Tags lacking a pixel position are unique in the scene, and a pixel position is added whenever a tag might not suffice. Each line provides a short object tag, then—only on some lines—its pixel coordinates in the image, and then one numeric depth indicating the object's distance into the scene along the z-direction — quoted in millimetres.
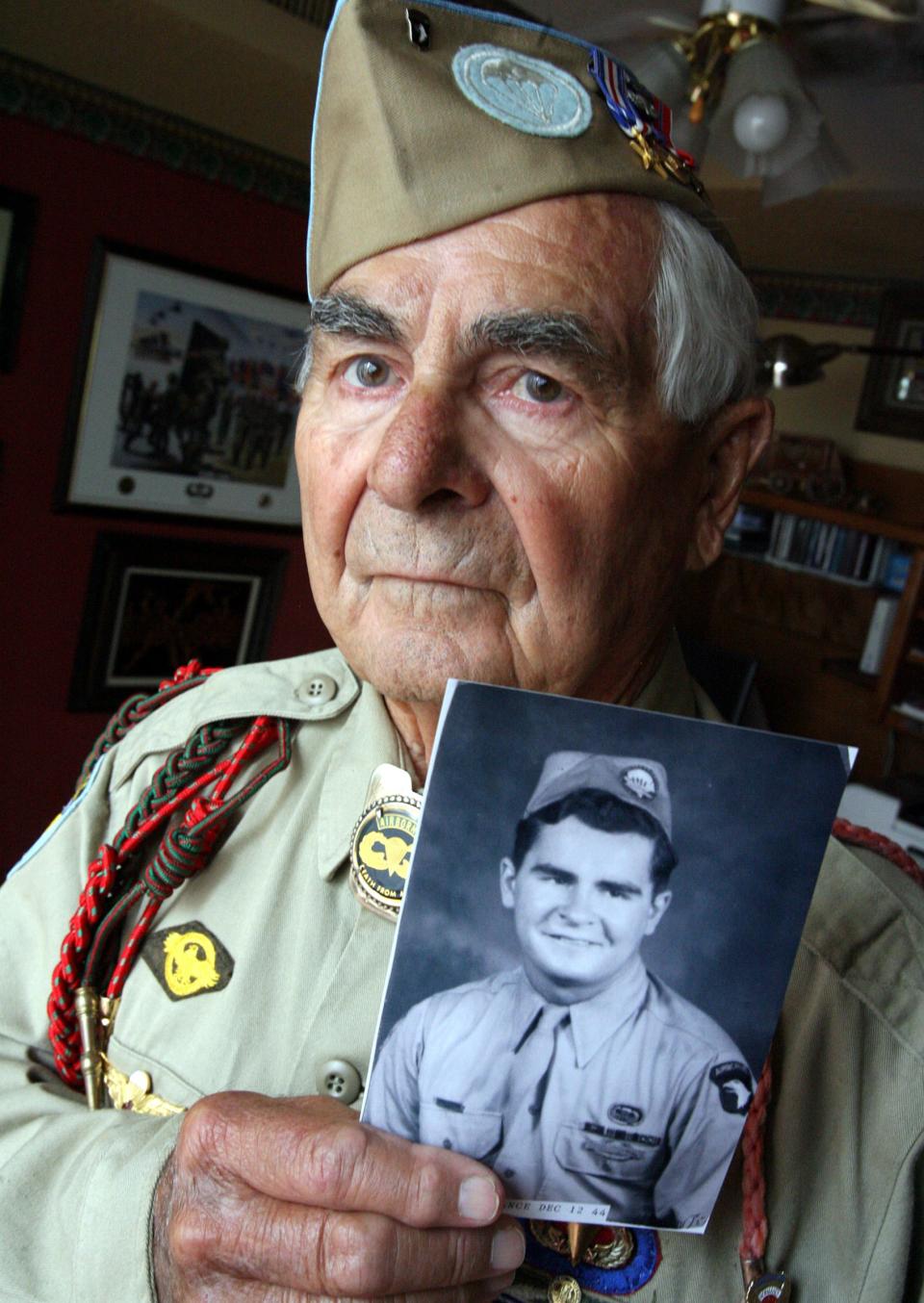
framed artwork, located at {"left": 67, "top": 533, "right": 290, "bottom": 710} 2545
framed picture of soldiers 2357
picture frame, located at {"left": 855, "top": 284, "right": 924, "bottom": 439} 3271
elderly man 682
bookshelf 3414
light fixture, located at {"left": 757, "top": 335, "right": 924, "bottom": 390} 2223
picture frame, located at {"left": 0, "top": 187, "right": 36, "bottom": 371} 2162
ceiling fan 1665
